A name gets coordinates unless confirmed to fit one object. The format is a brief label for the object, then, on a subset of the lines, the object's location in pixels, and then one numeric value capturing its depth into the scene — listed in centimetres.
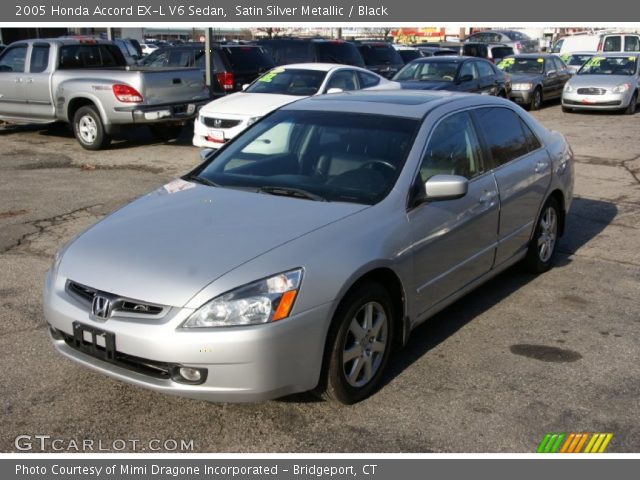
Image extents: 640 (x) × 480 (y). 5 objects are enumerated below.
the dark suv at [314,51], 1659
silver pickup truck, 1216
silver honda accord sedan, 341
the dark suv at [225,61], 1484
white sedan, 1119
